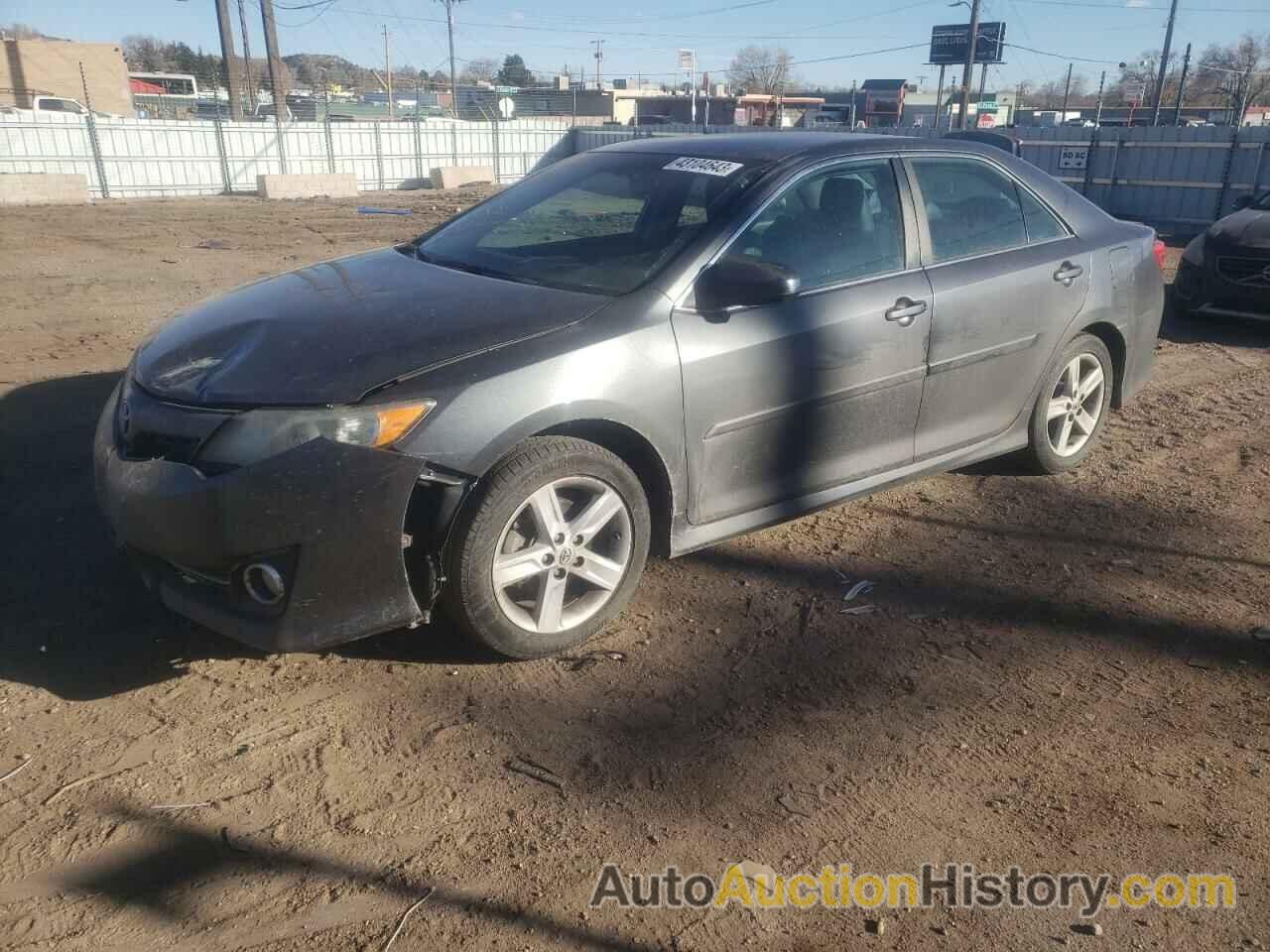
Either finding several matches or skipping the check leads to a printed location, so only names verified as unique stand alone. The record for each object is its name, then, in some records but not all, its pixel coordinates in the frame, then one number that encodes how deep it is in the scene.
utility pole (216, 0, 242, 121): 30.77
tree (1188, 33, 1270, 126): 45.44
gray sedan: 2.89
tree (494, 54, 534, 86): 84.69
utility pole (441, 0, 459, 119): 45.33
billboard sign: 53.88
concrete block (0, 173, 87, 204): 20.33
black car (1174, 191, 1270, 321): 8.41
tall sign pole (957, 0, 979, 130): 31.48
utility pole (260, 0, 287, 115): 32.38
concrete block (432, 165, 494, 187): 27.94
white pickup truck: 24.38
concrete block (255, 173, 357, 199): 24.00
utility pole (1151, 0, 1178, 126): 38.84
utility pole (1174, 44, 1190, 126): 33.81
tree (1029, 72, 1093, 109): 80.49
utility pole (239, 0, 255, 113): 34.78
